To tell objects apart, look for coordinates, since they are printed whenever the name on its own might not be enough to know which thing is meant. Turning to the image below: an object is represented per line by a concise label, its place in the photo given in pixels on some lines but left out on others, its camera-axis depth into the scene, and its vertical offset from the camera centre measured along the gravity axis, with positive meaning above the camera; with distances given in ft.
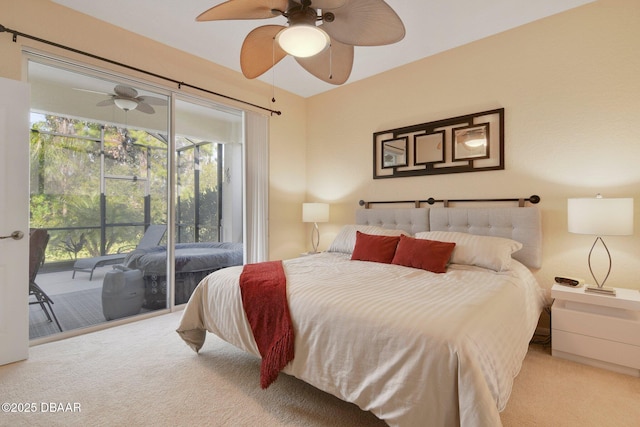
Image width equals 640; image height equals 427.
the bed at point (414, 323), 3.96 -1.82
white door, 7.30 -0.12
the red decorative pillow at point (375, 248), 9.41 -1.17
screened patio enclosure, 8.57 +1.14
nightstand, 6.79 -2.74
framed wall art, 9.95 +2.30
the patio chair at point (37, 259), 8.24 -1.24
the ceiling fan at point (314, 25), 5.67 +3.76
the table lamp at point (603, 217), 6.85 -0.16
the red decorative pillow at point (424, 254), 8.18 -1.19
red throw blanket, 5.65 -2.09
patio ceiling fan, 9.65 +3.67
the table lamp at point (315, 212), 13.29 -0.02
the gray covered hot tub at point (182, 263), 10.55 -1.92
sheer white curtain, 12.94 +1.05
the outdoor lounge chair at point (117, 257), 9.12 -1.38
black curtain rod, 7.69 +4.54
